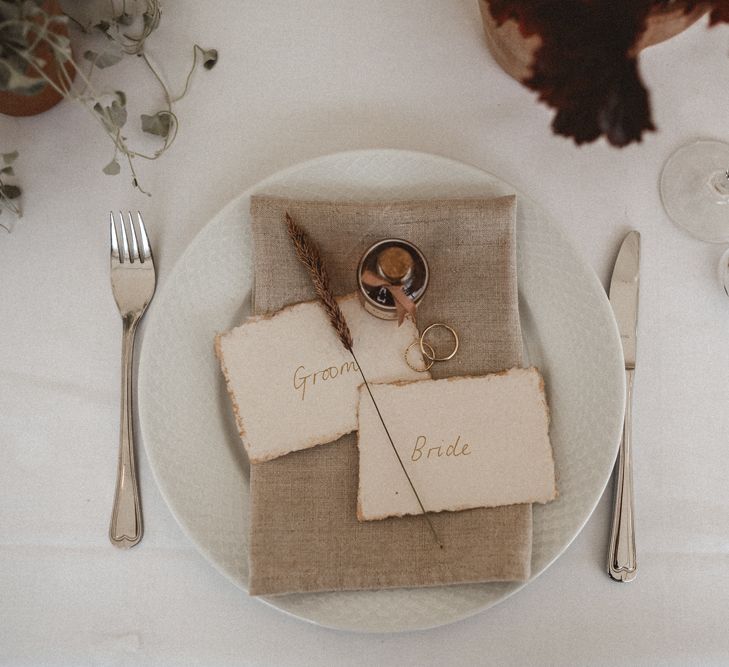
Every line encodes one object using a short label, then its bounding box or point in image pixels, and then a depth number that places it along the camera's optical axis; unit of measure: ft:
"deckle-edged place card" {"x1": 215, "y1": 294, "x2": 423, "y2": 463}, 2.23
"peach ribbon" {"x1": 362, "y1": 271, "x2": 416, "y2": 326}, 2.11
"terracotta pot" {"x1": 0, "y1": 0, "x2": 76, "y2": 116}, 2.13
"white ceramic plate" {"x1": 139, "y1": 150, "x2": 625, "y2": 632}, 2.17
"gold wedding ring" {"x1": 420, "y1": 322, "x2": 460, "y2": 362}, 2.28
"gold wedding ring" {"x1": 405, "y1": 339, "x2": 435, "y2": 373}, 2.27
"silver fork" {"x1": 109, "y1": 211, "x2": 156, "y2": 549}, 2.31
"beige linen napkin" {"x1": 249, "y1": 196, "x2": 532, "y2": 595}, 2.14
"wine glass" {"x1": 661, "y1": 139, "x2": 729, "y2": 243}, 2.48
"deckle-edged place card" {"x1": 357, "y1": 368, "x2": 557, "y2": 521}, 2.19
